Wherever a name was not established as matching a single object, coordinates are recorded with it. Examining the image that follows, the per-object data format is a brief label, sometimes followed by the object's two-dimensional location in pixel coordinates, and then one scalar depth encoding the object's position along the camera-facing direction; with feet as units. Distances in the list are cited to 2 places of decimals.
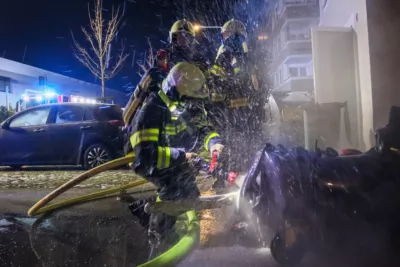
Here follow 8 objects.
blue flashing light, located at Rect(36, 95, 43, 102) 51.24
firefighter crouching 8.96
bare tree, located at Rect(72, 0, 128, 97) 63.98
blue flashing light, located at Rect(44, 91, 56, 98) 50.12
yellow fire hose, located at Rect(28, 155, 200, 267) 7.96
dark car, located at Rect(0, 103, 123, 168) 25.40
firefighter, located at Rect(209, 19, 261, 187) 17.52
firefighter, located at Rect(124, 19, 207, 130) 9.87
